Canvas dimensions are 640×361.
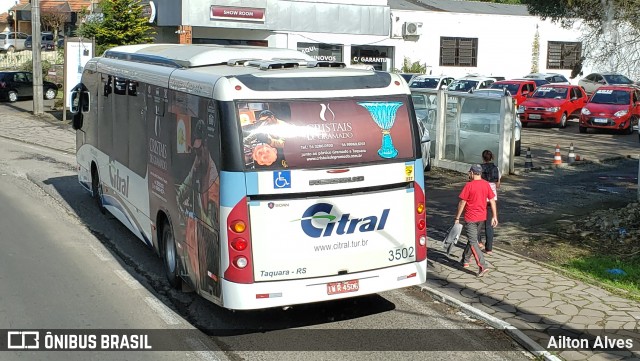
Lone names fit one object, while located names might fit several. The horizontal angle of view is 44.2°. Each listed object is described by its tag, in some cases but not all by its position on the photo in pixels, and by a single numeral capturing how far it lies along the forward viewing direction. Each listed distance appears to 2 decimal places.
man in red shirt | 11.19
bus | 8.42
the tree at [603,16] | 14.70
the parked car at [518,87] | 35.31
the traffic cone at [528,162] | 20.89
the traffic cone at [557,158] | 21.67
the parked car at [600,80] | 45.53
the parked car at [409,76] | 37.56
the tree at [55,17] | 62.62
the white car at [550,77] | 43.32
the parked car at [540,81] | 42.11
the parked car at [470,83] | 35.12
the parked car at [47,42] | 51.83
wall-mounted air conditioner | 44.59
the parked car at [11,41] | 59.72
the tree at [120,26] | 33.09
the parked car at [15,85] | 39.09
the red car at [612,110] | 30.31
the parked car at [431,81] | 35.56
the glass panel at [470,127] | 19.78
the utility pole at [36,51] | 33.47
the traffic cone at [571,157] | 22.19
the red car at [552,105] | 32.53
